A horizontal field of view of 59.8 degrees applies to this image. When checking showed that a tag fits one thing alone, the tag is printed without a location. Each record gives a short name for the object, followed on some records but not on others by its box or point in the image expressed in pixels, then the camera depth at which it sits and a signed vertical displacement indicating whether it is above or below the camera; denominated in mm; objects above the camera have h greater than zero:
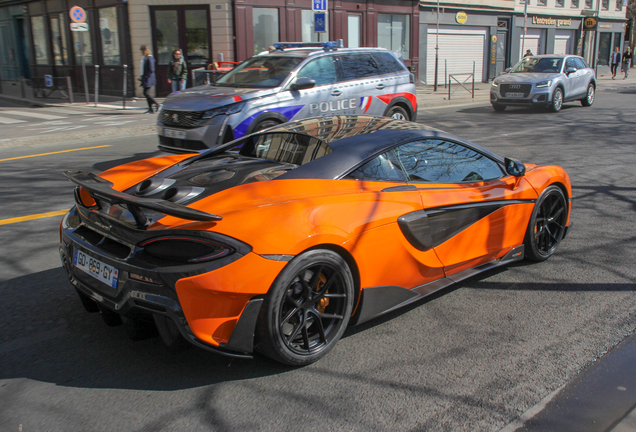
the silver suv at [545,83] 16688 -525
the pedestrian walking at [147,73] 16562 -18
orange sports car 2760 -892
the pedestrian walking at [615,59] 36094 +357
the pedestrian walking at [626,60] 36062 +280
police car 8109 -390
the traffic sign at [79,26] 16766 +1393
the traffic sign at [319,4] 15525 +1778
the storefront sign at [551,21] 37094 +2996
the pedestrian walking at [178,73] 16469 -33
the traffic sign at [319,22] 15500 +1294
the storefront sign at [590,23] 40219 +2961
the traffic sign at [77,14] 17016 +1798
